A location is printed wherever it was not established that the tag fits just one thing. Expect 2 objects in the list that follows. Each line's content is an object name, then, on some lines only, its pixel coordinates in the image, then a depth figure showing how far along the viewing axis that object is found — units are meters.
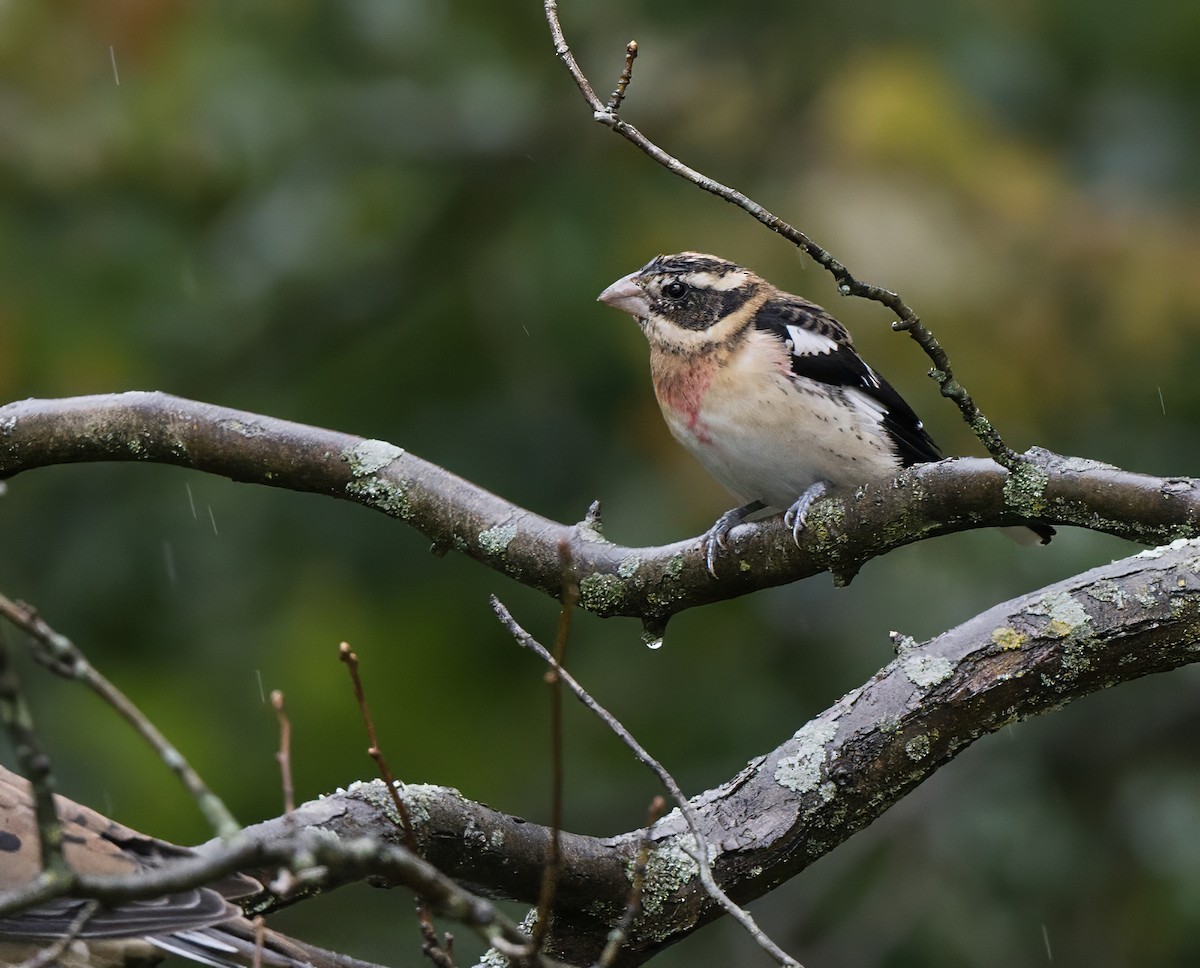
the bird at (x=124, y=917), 7.17
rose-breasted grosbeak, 10.09
